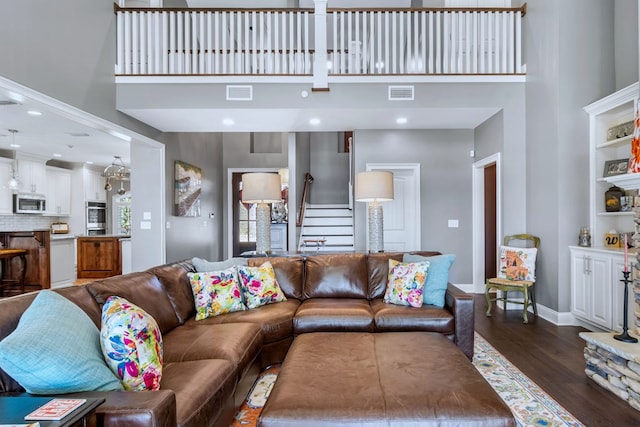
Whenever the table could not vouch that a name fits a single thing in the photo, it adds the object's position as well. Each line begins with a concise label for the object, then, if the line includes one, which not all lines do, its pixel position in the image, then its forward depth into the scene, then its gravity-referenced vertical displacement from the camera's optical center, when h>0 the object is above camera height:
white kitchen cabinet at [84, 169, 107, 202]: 8.99 +0.75
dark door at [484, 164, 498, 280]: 5.86 -0.04
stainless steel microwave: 7.18 +0.26
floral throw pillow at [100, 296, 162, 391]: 1.50 -0.56
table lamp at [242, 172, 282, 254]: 4.00 +0.28
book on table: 1.00 -0.56
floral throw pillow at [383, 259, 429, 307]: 3.08 -0.60
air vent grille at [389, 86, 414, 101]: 4.73 +1.59
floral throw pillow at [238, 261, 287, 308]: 3.14 -0.62
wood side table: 0.99 -0.56
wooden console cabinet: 6.60 -0.75
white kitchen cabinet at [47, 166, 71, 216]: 8.01 +0.55
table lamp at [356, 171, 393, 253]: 4.05 +0.23
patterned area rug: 2.13 -1.20
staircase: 7.46 -0.28
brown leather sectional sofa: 1.45 -0.77
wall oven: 9.02 -0.06
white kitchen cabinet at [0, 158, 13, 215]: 6.94 +0.53
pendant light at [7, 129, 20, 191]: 6.41 +0.78
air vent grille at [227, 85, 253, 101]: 4.74 +1.60
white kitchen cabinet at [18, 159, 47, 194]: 7.30 +0.82
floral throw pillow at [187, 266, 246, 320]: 2.85 -0.62
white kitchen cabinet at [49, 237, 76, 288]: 6.26 -0.81
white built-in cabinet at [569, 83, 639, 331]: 3.34 -0.25
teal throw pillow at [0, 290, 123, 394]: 1.23 -0.50
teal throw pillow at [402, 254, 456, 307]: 3.10 -0.57
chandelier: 6.29 +0.77
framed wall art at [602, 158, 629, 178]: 3.57 +0.48
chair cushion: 4.25 -0.58
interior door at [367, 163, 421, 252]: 5.86 +0.05
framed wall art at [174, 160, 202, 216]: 6.02 +0.47
